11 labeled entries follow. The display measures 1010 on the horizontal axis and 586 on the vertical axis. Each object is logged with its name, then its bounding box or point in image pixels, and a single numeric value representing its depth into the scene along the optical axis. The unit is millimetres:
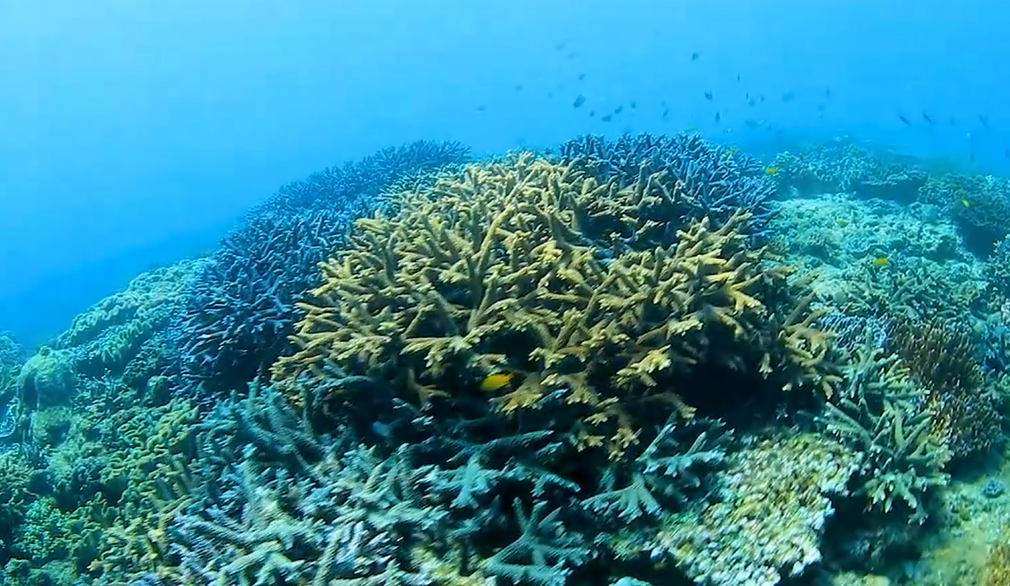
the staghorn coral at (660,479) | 3713
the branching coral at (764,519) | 3535
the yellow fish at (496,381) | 3947
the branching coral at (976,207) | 10531
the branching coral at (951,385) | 5105
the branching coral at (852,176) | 14328
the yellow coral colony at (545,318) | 4020
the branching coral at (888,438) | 4176
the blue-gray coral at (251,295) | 6199
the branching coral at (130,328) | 8482
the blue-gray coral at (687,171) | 6418
